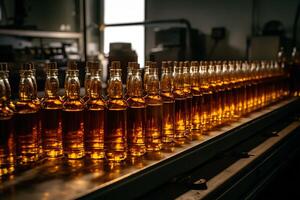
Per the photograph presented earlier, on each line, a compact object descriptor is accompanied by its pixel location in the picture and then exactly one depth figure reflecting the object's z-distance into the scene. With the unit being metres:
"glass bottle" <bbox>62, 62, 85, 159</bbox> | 1.19
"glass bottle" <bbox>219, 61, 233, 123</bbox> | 1.93
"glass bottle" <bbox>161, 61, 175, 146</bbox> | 1.42
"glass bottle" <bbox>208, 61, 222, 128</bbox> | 1.81
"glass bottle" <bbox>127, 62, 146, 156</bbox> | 1.26
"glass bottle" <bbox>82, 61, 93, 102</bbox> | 1.23
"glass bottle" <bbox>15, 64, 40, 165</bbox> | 1.11
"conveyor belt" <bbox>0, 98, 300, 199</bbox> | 0.95
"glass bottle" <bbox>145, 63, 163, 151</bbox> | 1.32
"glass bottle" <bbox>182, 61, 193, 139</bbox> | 1.57
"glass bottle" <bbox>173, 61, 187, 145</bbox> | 1.51
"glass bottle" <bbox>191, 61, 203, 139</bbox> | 1.64
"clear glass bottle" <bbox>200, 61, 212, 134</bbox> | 1.72
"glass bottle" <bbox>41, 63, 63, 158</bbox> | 1.19
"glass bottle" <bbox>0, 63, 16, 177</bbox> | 1.04
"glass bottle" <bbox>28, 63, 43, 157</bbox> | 1.16
